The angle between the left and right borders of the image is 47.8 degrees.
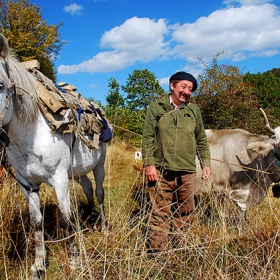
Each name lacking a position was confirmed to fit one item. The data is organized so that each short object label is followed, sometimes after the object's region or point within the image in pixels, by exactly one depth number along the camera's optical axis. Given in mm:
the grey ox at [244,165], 4184
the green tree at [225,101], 7906
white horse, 2805
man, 3459
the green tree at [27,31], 20312
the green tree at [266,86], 13493
